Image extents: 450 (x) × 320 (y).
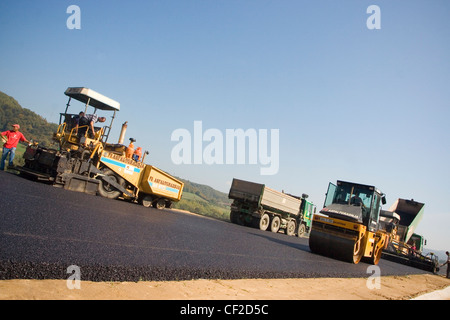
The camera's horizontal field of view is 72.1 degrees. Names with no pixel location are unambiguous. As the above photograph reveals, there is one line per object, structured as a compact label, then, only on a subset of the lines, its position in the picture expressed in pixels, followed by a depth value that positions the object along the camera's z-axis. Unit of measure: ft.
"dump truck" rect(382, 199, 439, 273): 50.19
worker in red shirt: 29.35
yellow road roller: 28.30
